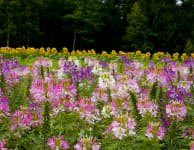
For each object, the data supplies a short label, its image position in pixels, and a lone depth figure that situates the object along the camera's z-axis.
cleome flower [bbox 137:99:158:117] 3.04
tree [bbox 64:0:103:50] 31.19
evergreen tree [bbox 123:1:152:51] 29.45
